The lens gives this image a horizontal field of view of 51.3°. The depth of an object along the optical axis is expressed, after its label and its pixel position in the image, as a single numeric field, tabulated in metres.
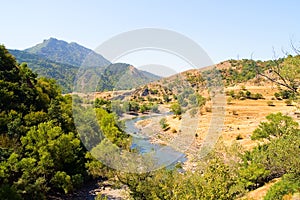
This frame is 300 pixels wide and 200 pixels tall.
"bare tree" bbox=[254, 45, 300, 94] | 13.95
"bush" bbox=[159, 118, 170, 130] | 57.18
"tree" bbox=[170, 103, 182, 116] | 58.00
